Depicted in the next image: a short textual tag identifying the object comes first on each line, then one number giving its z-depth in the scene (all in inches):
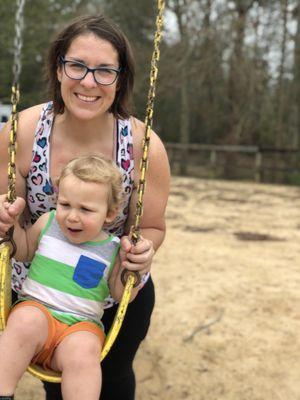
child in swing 48.1
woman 53.4
